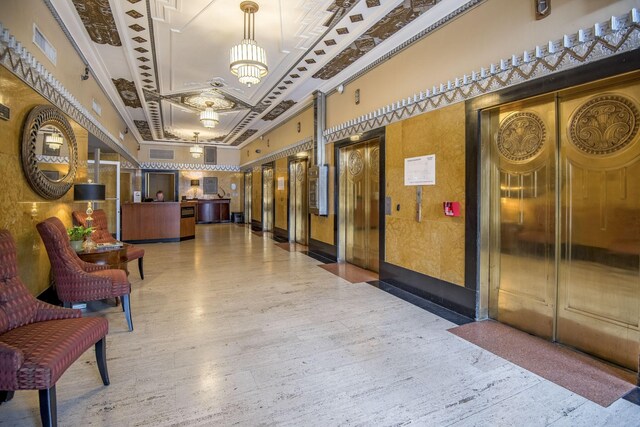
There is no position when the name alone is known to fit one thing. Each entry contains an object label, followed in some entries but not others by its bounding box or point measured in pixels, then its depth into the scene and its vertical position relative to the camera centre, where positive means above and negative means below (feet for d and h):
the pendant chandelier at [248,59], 13.52 +6.15
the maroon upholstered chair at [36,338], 5.60 -2.58
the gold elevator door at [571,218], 8.69 -0.31
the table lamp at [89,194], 14.04 +0.61
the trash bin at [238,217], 54.44 -1.55
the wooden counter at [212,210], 52.53 -0.39
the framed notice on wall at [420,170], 14.19 +1.67
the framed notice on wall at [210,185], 54.08 +3.76
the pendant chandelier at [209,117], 26.30 +7.28
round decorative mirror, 11.42 +2.22
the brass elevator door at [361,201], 19.49 +0.39
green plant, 13.34 -1.02
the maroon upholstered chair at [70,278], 10.19 -2.27
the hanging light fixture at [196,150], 43.60 +7.70
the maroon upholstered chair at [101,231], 16.20 -1.18
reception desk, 29.86 -1.33
